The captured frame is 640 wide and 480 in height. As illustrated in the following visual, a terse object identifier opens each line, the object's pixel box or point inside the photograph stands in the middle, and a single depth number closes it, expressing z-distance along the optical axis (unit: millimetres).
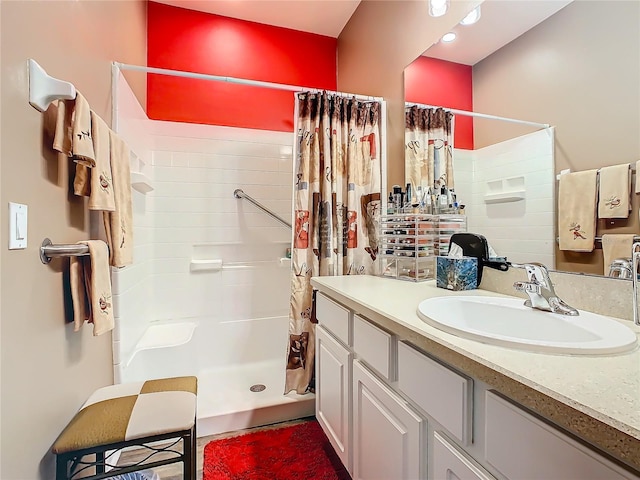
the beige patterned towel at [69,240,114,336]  1071
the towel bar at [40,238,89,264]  956
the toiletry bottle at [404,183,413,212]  1673
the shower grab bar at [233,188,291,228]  2537
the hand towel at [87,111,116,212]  1090
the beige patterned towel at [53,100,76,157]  964
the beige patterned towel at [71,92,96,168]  986
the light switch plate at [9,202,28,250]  799
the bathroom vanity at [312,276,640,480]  456
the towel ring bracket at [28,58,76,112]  890
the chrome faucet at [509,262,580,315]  900
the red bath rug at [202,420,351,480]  1467
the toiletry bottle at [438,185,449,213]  1555
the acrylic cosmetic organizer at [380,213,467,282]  1539
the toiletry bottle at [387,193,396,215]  1767
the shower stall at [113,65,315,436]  2098
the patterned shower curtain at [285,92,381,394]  1853
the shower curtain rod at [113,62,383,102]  1674
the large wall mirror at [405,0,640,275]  882
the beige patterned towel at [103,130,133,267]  1247
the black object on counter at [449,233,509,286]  1278
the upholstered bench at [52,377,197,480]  945
